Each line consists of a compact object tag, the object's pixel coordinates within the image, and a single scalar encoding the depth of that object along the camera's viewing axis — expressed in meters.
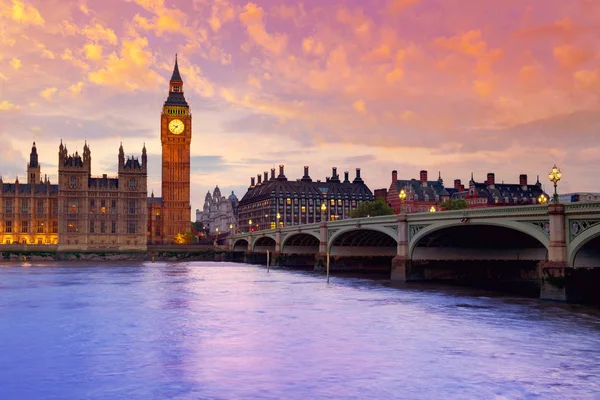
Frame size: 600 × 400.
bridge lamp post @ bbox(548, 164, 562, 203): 41.81
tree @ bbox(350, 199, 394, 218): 137.25
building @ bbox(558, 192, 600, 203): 134.01
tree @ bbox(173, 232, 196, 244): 171.40
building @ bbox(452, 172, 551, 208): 149.25
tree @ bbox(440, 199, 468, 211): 128.12
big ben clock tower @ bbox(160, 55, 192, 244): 179.12
